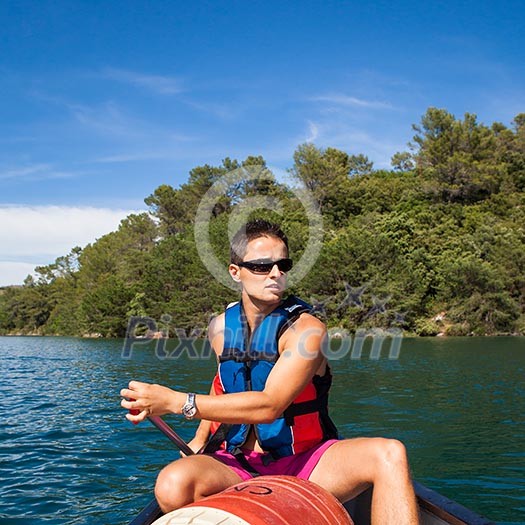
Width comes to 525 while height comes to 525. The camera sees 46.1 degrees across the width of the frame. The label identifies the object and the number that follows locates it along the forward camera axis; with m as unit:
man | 2.56
